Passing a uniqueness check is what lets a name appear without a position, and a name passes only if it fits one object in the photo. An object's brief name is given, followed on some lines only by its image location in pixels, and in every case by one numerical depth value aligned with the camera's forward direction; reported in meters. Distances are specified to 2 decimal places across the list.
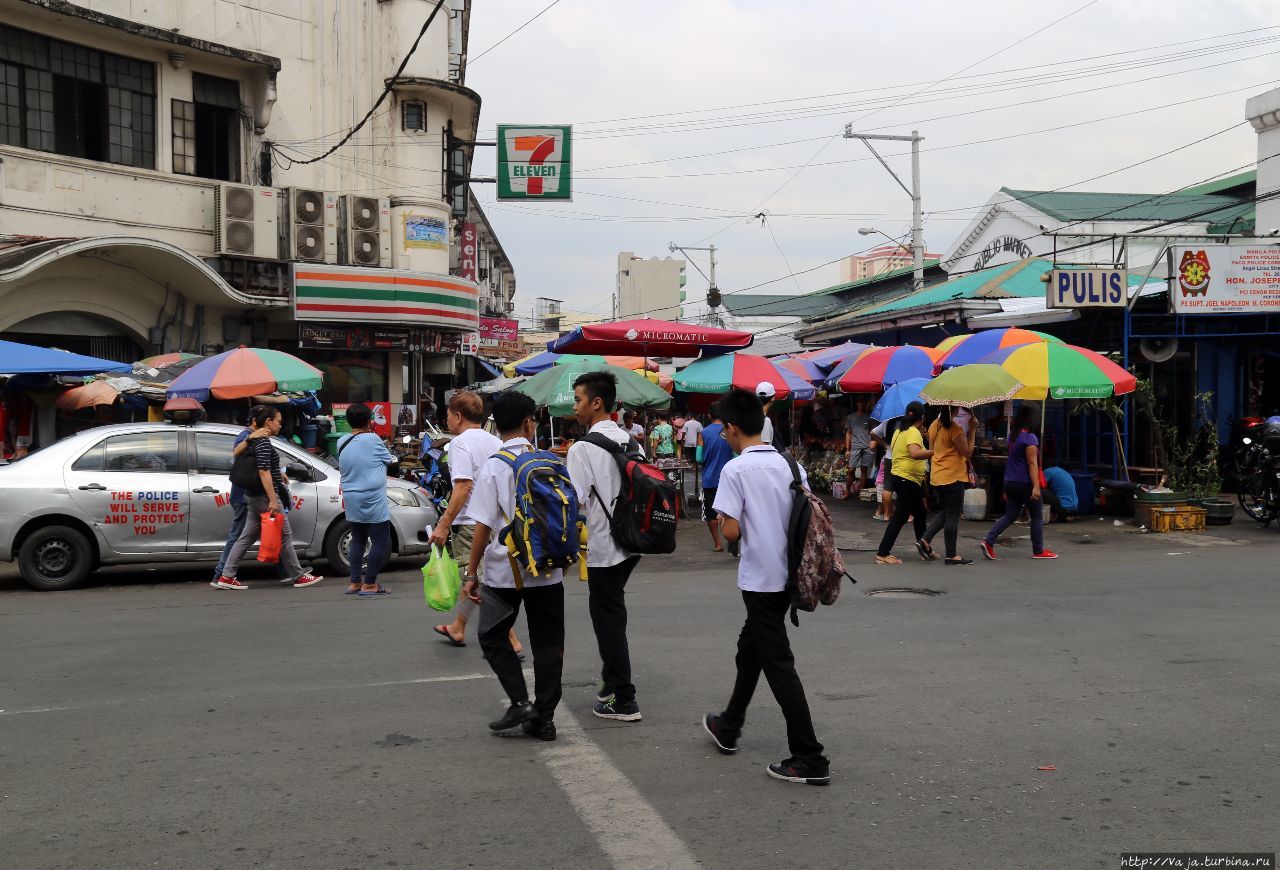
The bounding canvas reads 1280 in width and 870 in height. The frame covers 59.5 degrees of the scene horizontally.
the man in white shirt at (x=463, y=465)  7.19
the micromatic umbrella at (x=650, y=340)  16.72
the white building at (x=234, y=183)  18.06
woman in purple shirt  12.33
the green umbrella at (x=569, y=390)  15.59
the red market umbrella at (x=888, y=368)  17.80
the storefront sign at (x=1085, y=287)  16.36
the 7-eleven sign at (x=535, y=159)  21.67
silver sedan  10.99
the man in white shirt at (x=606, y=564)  5.89
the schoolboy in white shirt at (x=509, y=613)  5.63
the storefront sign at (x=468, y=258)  30.33
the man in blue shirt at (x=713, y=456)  13.04
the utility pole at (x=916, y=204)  31.22
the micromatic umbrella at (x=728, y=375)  16.67
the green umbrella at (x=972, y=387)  13.05
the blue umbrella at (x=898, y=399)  16.66
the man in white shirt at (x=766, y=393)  12.84
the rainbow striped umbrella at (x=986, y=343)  15.73
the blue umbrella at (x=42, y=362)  13.36
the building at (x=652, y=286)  75.31
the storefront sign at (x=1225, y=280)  16.72
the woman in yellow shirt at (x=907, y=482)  12.36
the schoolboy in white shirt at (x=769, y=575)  4.95
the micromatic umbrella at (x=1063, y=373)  13.68
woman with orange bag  10.73
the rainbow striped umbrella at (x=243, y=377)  14.02
